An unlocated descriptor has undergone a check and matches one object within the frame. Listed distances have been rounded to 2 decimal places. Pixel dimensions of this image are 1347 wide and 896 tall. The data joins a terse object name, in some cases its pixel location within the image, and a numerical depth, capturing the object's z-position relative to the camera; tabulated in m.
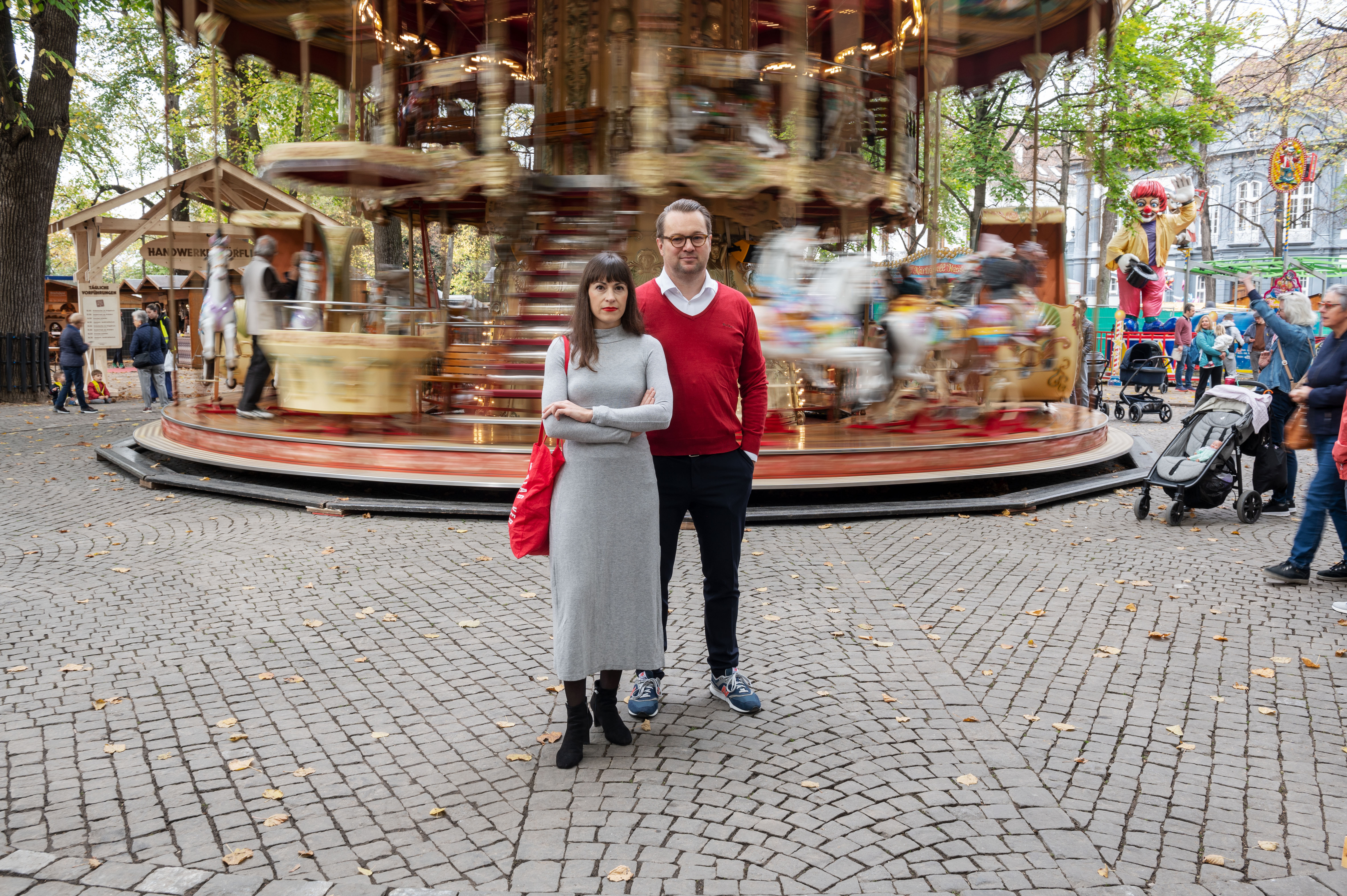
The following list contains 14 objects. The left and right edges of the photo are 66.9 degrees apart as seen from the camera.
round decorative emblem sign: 26.16
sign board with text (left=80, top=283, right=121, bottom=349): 21.59
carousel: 10.06
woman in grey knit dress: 3.78
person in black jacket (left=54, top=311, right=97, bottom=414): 17.11
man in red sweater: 4.11
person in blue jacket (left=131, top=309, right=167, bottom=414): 18.36
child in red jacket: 20.94
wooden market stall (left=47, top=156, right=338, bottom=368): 21.53
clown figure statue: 25.45
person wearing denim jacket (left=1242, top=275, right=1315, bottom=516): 8.34
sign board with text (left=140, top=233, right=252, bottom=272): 23.67
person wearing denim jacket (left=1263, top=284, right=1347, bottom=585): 6.74
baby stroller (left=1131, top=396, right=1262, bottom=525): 8.82
